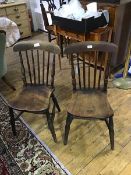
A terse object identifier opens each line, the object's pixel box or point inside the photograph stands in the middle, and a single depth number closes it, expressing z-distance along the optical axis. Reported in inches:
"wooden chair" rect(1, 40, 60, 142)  47.3
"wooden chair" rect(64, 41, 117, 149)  43.9
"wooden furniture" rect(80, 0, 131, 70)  68.0
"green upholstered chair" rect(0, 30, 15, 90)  63.6
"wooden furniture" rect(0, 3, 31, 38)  114.6
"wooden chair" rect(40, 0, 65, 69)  88.9
